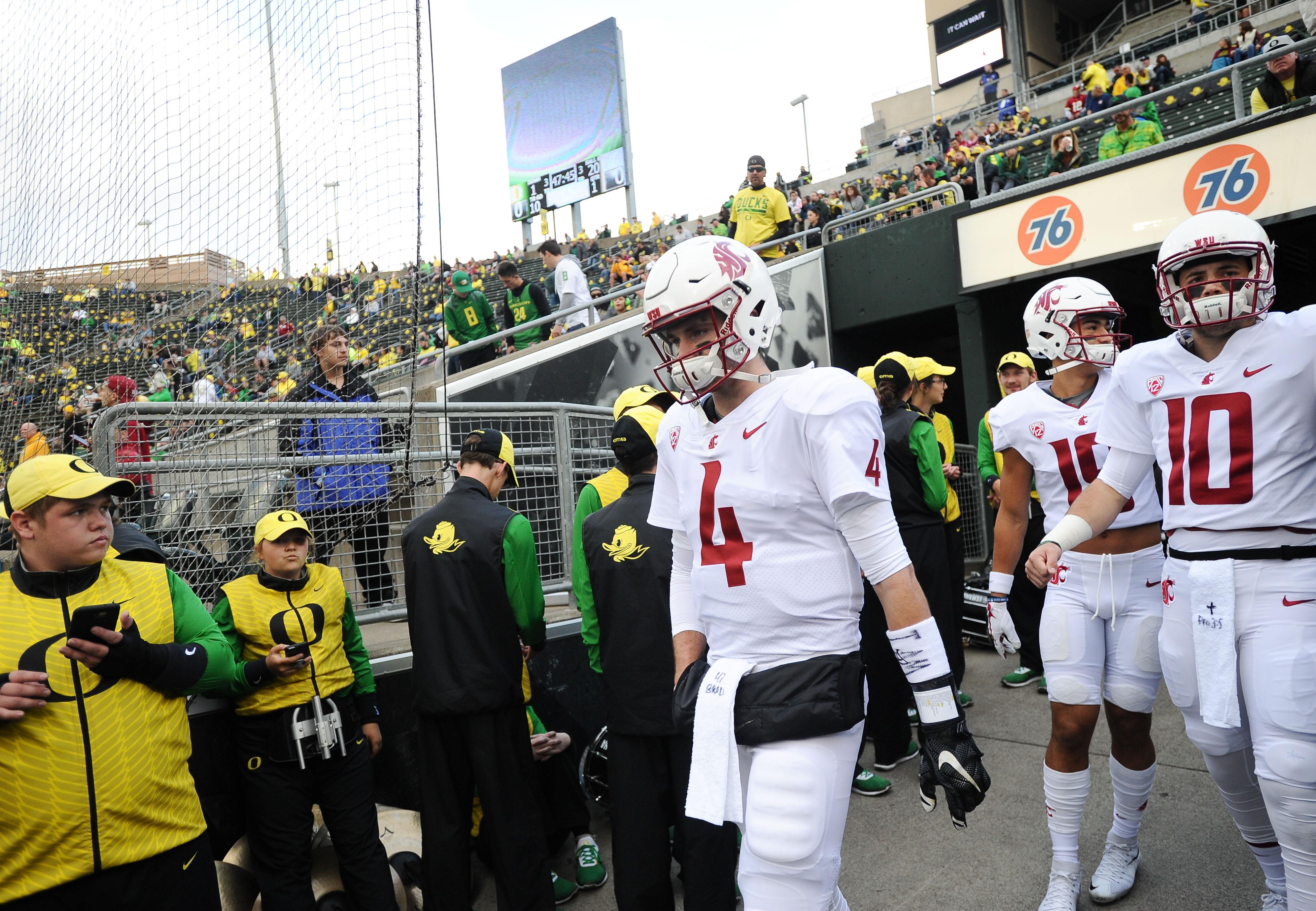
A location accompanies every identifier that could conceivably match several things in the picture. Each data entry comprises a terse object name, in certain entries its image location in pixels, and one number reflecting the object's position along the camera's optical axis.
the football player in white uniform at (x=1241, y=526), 2.61
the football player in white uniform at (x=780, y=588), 2.20
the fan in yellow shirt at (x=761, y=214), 11.98
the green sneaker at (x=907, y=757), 5.03
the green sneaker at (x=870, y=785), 4.69
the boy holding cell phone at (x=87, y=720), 2.47
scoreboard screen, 32.28
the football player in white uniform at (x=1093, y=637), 3.38
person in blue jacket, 4.48
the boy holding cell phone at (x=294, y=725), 3.56
